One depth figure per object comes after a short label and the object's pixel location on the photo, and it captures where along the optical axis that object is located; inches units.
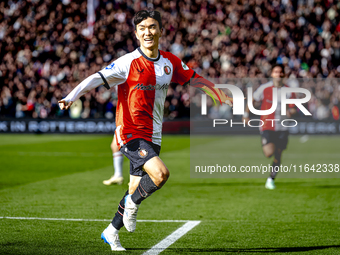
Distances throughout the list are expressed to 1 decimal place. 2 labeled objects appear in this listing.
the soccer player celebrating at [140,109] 363.3
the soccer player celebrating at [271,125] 702.5
